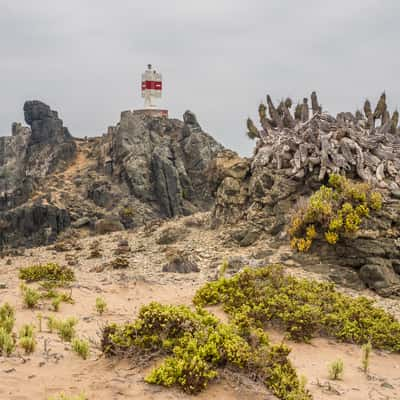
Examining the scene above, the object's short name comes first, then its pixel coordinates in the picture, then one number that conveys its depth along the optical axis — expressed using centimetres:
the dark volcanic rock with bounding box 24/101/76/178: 4519
